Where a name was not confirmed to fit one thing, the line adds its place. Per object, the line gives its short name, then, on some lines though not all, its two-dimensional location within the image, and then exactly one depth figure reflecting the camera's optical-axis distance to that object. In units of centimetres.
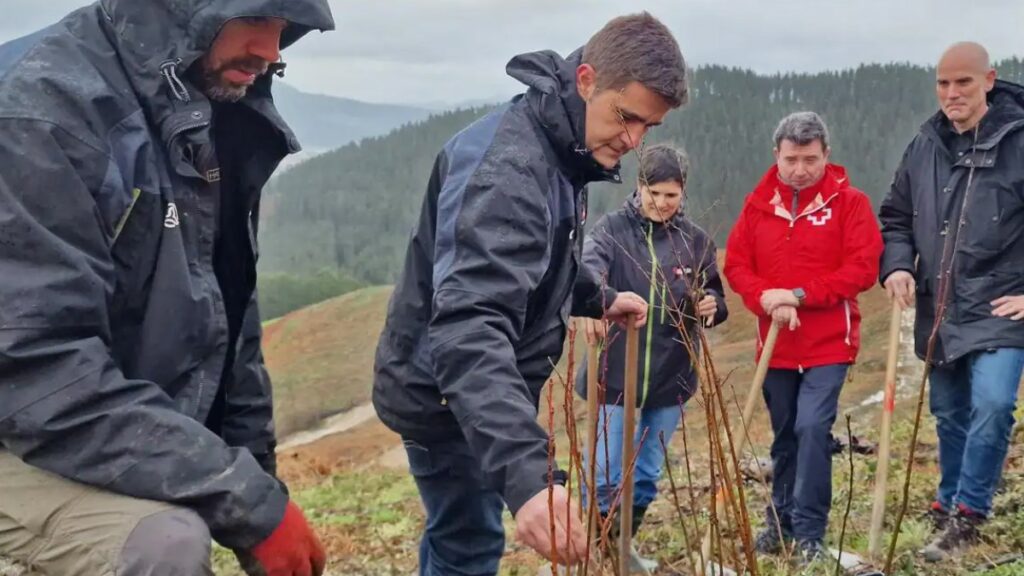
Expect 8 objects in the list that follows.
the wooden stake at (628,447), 289
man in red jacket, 481
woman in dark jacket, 490
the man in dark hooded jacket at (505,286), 225
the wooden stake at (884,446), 457
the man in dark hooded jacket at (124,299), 193
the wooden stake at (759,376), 407
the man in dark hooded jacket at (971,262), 477
